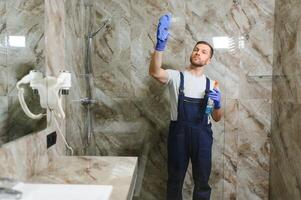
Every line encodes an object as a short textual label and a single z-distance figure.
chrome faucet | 0.84
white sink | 1.03
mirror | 1.11
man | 2.04
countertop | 1.18
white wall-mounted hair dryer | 1.35
